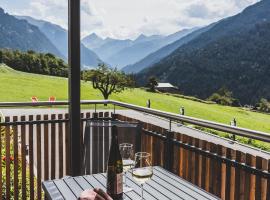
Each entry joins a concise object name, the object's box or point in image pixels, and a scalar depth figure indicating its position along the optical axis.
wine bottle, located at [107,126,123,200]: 1.57
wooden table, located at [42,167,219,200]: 1.71
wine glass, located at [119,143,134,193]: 1.73
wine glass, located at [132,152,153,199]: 1.56
